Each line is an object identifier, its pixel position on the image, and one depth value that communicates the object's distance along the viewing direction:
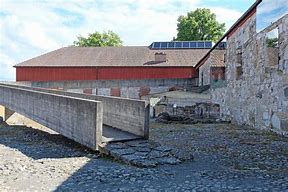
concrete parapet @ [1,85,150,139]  8.82
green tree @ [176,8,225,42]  46.47
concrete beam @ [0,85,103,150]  8.09
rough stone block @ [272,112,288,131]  10.35
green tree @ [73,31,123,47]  54.72
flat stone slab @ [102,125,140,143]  8.45
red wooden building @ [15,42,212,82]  33.19
